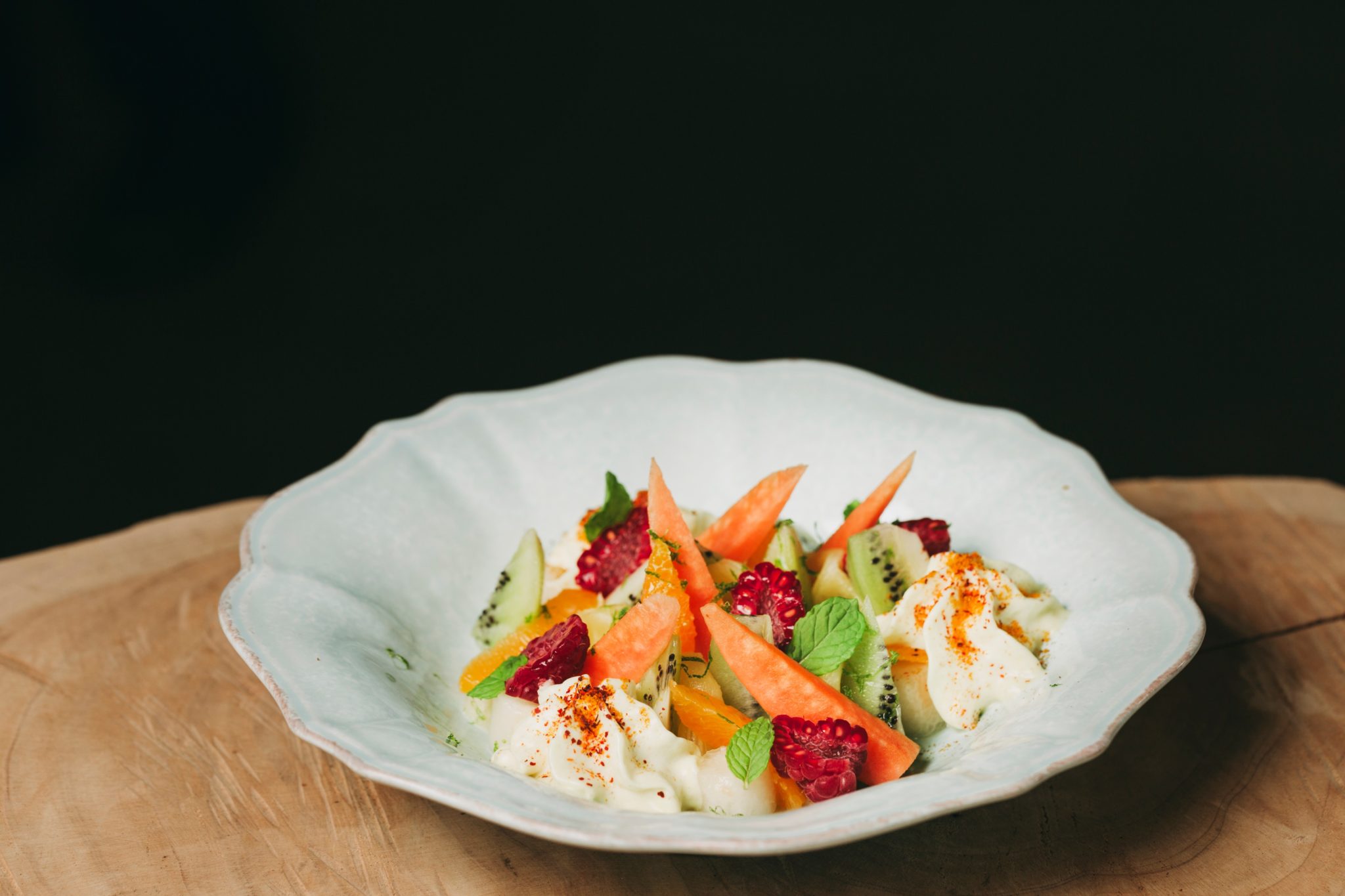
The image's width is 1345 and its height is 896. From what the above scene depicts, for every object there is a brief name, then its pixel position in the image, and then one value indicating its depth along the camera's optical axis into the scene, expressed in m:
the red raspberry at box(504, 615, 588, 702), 1.99
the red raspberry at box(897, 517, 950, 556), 2.38
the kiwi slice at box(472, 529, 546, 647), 2.36
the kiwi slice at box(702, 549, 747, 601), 2.28
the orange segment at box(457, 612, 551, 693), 2.23
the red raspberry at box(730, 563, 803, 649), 2.08
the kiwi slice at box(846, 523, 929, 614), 2.25
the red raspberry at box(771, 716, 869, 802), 1.79
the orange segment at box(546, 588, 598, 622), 2.36
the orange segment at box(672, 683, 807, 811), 1.93
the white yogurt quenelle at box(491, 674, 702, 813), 1.81
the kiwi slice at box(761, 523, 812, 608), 2.33
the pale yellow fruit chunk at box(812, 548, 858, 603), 2.29
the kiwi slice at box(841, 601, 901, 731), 2.01
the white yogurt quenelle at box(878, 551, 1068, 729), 2.06
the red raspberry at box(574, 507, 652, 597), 2.40
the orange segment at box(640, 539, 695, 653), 2.10
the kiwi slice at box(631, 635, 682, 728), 1.95
